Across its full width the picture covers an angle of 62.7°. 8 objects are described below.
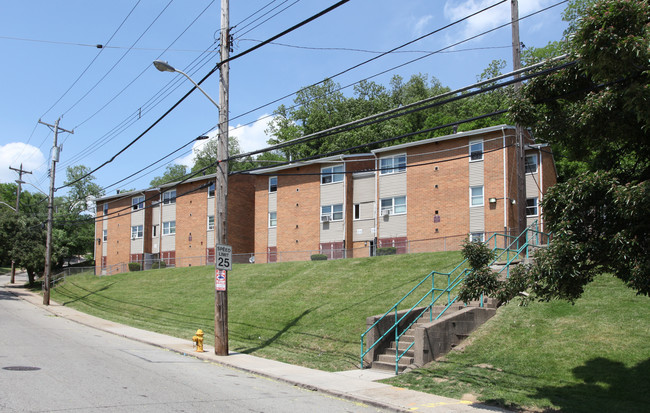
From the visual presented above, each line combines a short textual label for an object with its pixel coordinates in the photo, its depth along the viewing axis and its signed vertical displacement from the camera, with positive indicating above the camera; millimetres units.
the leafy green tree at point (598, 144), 7547 +1703
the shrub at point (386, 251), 33500 -704
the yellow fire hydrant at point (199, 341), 16812 -3178
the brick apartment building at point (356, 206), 34250 +2673
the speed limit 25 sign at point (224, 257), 16422 -530
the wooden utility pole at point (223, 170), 16344 +2263
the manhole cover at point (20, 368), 11696 -2831
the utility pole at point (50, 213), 34625 +1747
